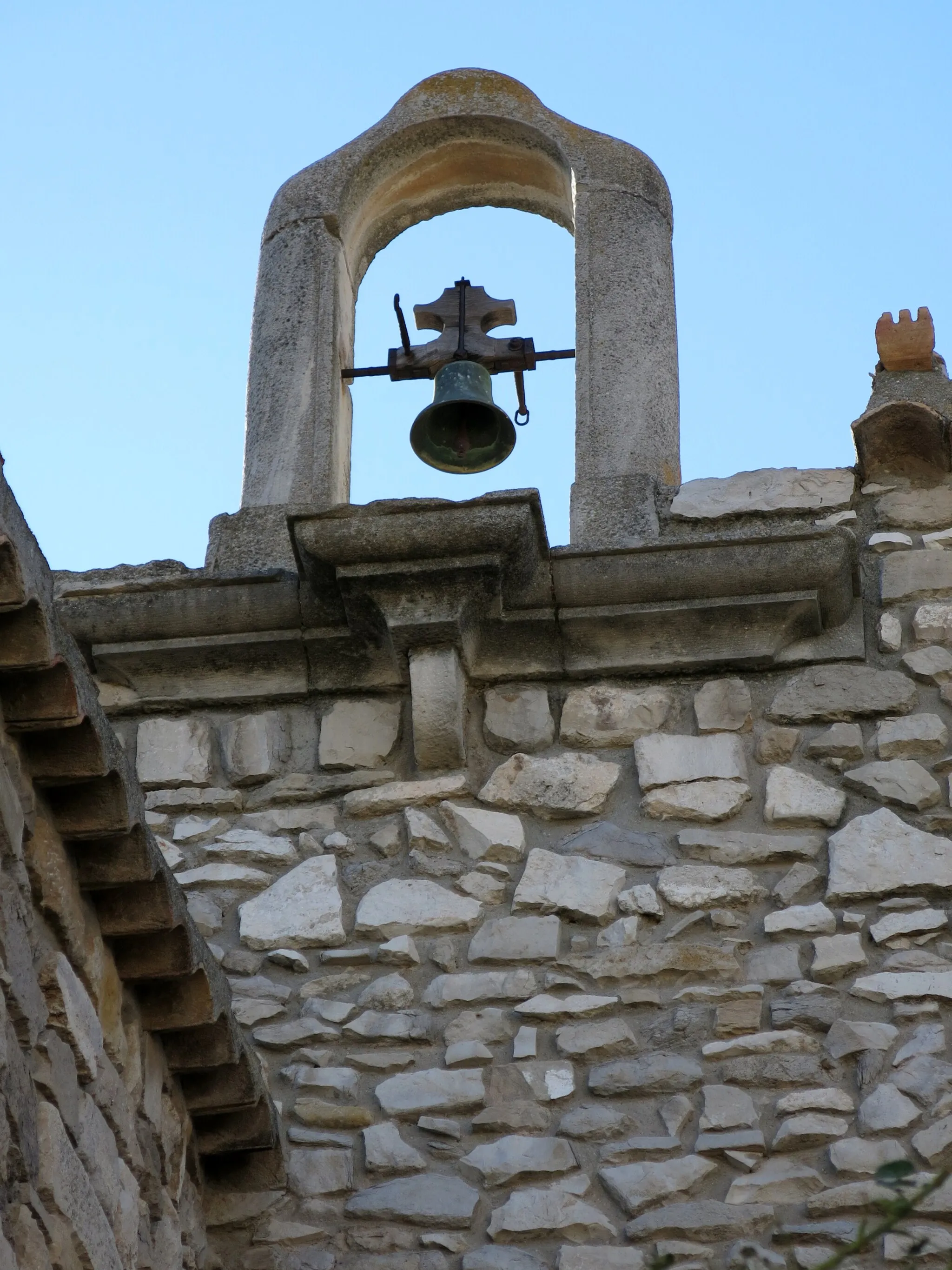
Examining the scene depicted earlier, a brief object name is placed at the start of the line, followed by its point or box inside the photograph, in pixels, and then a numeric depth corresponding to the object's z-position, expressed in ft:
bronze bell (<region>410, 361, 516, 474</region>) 36.76
